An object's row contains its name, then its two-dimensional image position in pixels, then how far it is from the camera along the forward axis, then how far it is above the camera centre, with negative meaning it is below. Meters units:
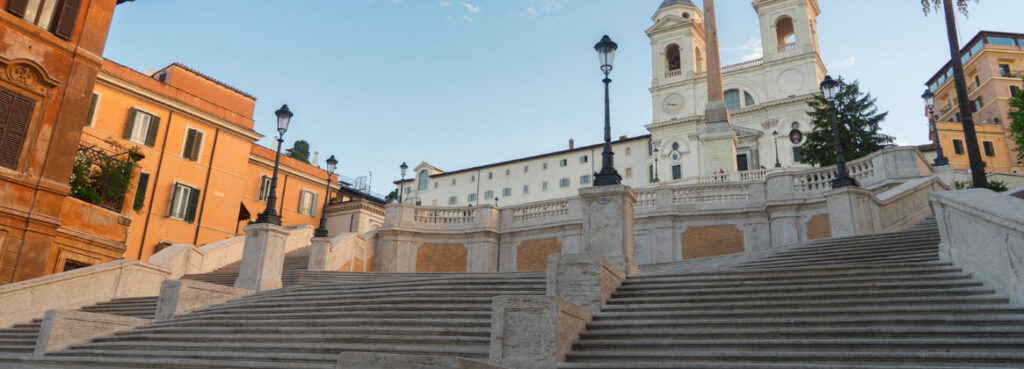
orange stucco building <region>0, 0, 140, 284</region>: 16.56 +4.96
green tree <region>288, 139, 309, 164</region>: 62.69 +17.59
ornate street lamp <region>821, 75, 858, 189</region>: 16.69 +4.59
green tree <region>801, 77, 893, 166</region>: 32.69 +11.17
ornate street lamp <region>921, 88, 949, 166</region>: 23.44 +7.95
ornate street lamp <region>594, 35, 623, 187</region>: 12.45 +4.13
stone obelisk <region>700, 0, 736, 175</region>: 40.32 +12.90
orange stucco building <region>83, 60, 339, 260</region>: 28.19 +8.21
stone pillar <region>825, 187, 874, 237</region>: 16.06 +3.39
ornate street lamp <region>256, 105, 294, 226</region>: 15.77 +3.17
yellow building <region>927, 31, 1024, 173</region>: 59.75 +26.36
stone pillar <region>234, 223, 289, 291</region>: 15.20 +1.51
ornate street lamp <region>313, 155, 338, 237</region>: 20.58 +3.64
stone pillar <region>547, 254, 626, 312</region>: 9.38 +0.83
